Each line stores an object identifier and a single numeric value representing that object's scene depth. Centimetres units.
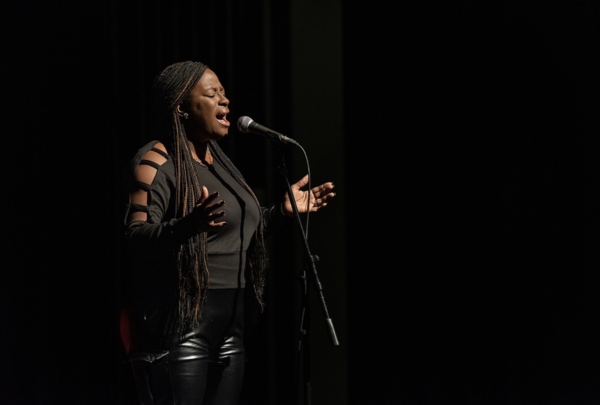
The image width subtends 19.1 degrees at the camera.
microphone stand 631
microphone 636
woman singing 629
